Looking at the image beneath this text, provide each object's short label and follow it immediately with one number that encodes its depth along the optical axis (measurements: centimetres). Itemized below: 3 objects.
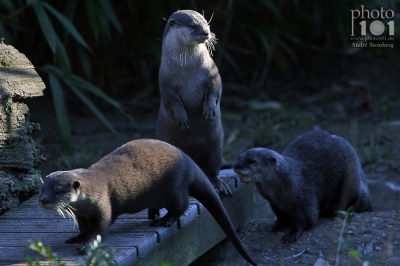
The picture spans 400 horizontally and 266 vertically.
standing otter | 781
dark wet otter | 824
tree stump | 700
